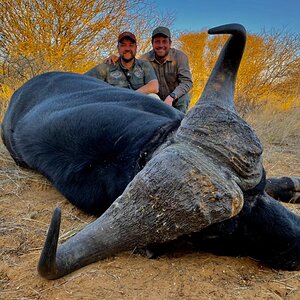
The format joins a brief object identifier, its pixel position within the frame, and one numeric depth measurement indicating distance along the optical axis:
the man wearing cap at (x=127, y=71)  5.73
